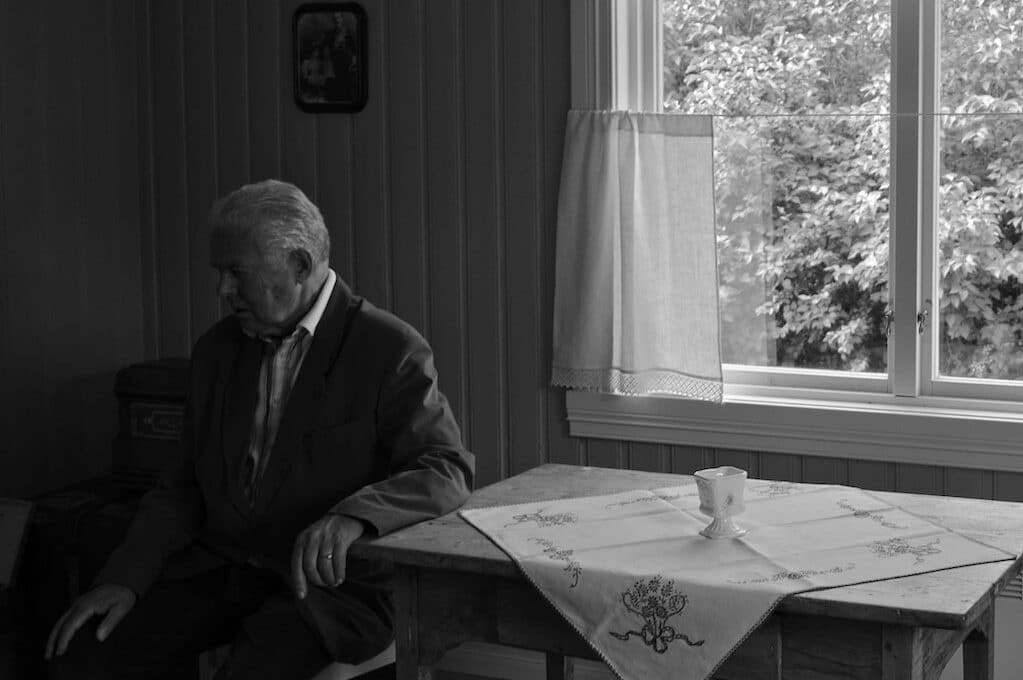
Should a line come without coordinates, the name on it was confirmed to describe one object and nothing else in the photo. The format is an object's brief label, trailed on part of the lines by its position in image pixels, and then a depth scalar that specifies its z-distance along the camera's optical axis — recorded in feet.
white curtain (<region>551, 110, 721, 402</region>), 10.94
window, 10.27
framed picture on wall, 12.25
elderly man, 8.06
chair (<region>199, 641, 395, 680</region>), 7.99
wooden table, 5.89
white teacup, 6.91
